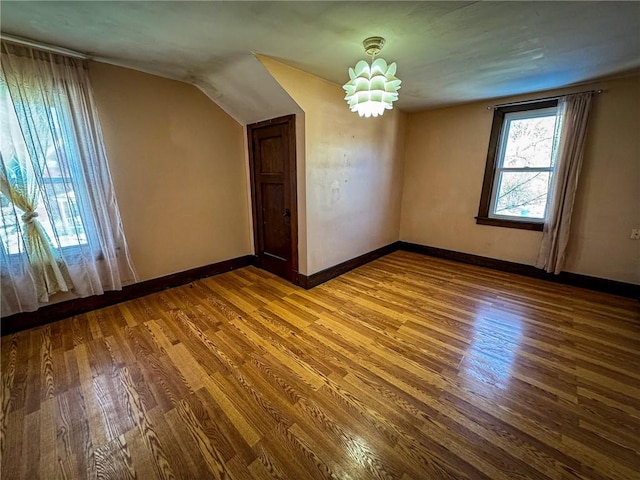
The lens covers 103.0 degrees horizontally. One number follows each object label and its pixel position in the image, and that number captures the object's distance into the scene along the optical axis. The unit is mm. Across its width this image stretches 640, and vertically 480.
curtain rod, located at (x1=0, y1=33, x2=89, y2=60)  1835
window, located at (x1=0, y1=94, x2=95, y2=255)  1960
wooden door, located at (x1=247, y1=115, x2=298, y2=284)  2953
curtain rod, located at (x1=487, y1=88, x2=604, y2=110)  2756
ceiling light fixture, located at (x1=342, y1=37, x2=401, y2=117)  1689
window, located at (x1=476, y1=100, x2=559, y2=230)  3168
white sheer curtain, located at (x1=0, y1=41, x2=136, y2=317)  1968
